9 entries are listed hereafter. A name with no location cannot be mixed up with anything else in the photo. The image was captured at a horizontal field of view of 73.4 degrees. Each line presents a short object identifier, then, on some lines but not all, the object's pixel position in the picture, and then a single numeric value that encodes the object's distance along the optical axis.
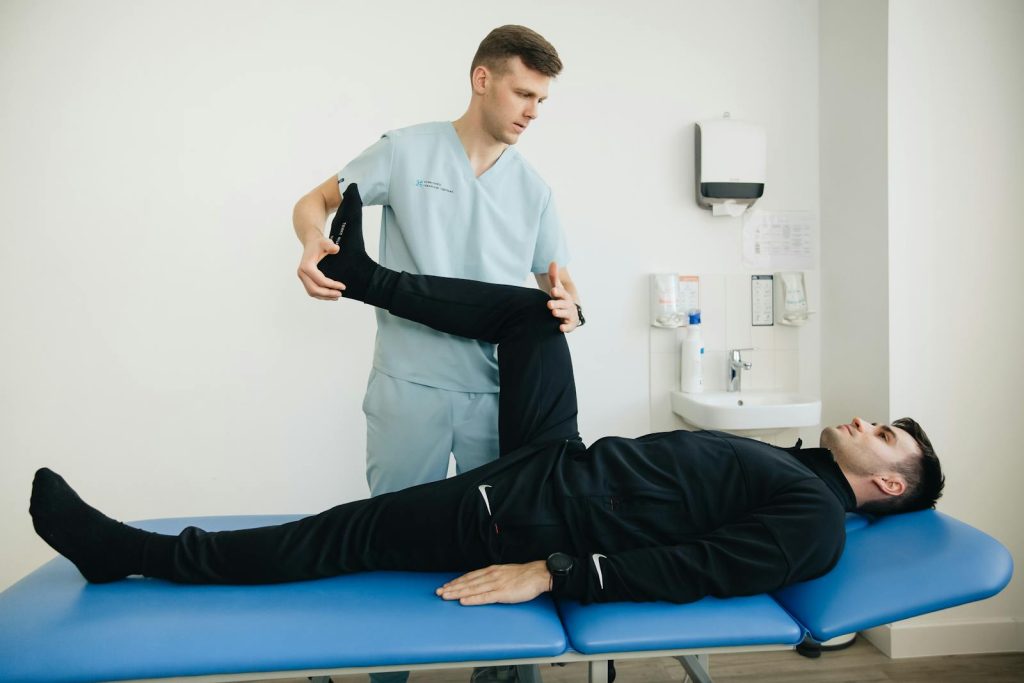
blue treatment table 1.07
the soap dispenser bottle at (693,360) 2.49
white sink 2.22
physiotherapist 1.62
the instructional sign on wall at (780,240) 2.62
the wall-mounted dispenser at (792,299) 2.56
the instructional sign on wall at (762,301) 2.62
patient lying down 1.22
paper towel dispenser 2.48
